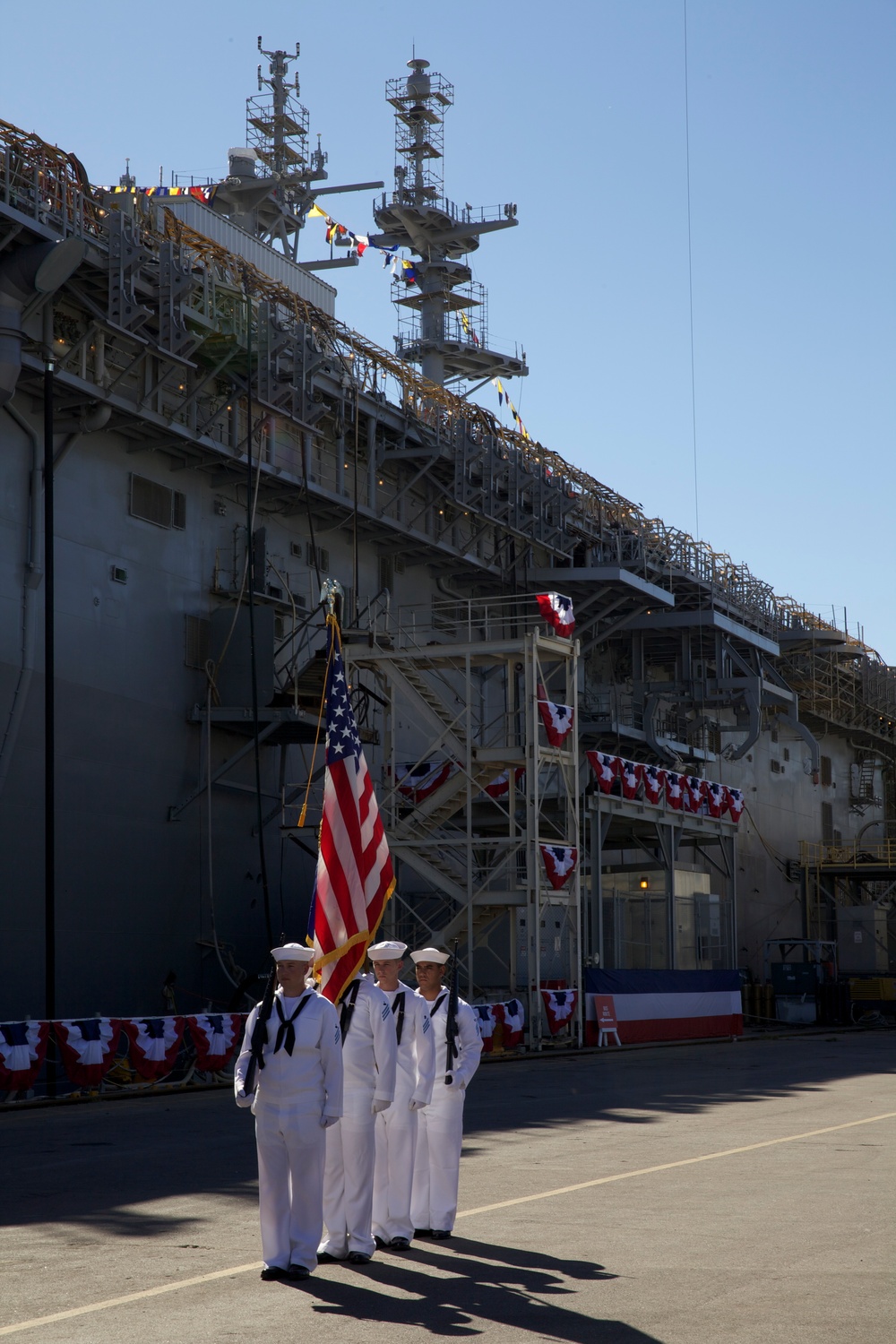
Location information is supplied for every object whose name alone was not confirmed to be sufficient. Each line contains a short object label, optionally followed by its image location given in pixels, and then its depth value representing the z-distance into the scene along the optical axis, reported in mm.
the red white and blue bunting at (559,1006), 30234
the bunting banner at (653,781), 36875
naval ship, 27219
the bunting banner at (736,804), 41969
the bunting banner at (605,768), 33969
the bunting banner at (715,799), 40531
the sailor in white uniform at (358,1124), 9625
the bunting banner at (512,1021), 28688
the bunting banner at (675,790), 38344
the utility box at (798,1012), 44500
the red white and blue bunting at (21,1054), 19672
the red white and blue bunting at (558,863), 29938
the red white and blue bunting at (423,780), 32094
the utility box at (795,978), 44750
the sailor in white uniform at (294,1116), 8906
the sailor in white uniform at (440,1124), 10320
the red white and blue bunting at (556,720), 30500
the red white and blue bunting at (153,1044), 21734
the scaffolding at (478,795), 29578
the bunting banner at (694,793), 39188
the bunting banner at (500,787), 32469
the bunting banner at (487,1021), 27717
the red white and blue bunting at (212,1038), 22609
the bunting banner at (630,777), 35500
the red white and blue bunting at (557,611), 31719
